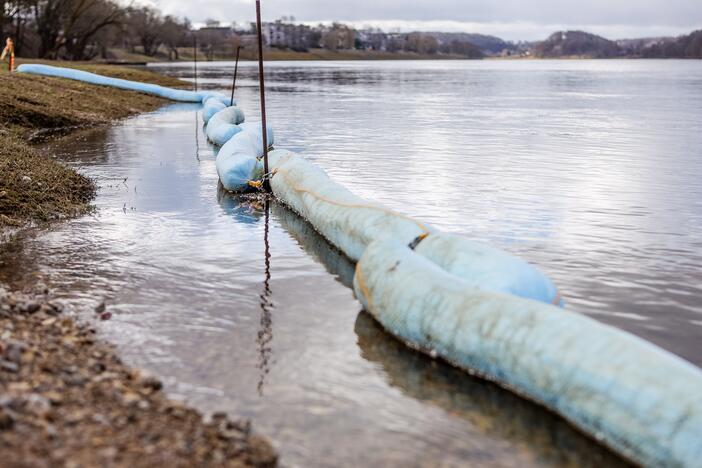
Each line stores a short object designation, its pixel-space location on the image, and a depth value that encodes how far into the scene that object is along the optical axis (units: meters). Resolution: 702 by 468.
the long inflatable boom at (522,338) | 5.64
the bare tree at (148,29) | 134.15
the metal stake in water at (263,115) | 14.89
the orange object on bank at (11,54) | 40.03
